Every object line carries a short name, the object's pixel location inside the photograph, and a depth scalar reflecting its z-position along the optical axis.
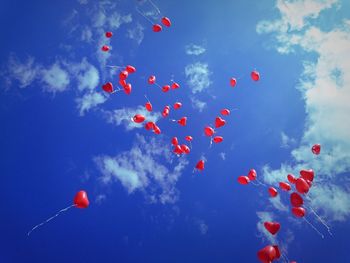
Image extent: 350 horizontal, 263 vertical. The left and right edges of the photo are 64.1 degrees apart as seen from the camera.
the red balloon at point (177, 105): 11.76
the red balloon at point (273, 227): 8.51
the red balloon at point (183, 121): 11.37
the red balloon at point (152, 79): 11.92
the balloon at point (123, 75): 10.09
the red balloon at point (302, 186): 7.66
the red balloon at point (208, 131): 10.23
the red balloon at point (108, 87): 10.16
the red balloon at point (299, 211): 8.31
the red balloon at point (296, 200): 7.76
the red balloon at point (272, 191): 9.58
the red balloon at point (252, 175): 10.34
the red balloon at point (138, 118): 10.05
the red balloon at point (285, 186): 9.31
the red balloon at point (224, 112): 11.65
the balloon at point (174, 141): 10.68
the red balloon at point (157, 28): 10.58
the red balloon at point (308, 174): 8.72
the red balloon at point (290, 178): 8.80
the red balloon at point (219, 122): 10.69
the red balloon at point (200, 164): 10.67
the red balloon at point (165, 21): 10.78
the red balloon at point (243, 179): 10.10
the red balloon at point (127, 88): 10.30
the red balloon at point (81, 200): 7.62
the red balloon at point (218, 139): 10.92
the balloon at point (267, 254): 6.95
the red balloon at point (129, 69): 10.72
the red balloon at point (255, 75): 10.79
